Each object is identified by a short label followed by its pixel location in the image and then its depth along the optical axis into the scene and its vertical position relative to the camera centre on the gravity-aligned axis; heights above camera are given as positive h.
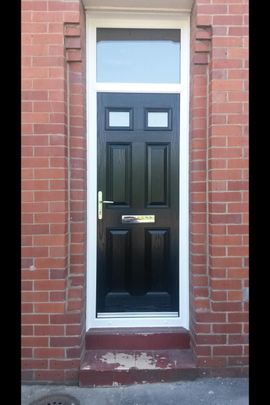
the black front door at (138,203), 3.27 -0.12
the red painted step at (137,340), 3.14 -1.36
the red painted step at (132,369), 2.85 -1.49
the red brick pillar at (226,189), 2.92 +0.02
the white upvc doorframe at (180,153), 3.22 +0.35
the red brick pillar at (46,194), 2.88 -0.03
